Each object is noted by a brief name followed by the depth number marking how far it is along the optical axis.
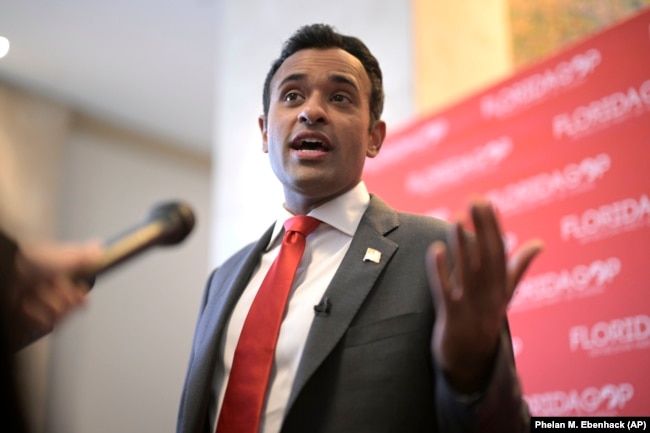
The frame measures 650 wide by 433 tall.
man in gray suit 1.06
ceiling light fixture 5.00
